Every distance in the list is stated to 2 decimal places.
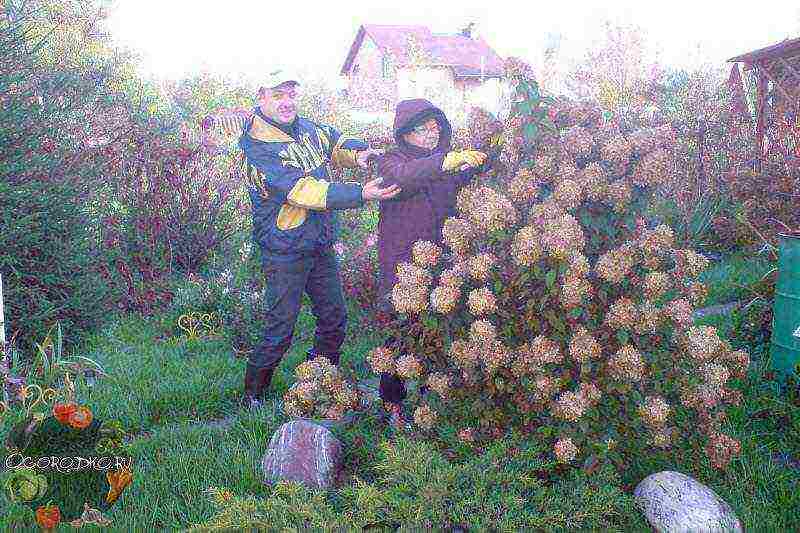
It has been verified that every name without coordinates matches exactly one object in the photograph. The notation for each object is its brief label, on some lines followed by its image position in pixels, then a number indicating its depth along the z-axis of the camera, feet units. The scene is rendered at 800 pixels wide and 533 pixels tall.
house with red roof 101.29
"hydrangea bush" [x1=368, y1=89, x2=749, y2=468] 9.96
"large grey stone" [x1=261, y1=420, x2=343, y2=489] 11.47
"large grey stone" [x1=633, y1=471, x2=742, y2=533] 9.76
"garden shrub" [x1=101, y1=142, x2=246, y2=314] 24.73
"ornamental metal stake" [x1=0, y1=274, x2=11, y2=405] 14.87
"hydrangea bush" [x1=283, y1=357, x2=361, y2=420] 12.42
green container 14.39
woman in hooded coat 12.48
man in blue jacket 13.26
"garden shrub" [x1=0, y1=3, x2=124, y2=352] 17.98
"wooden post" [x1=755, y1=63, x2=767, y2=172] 34.06
